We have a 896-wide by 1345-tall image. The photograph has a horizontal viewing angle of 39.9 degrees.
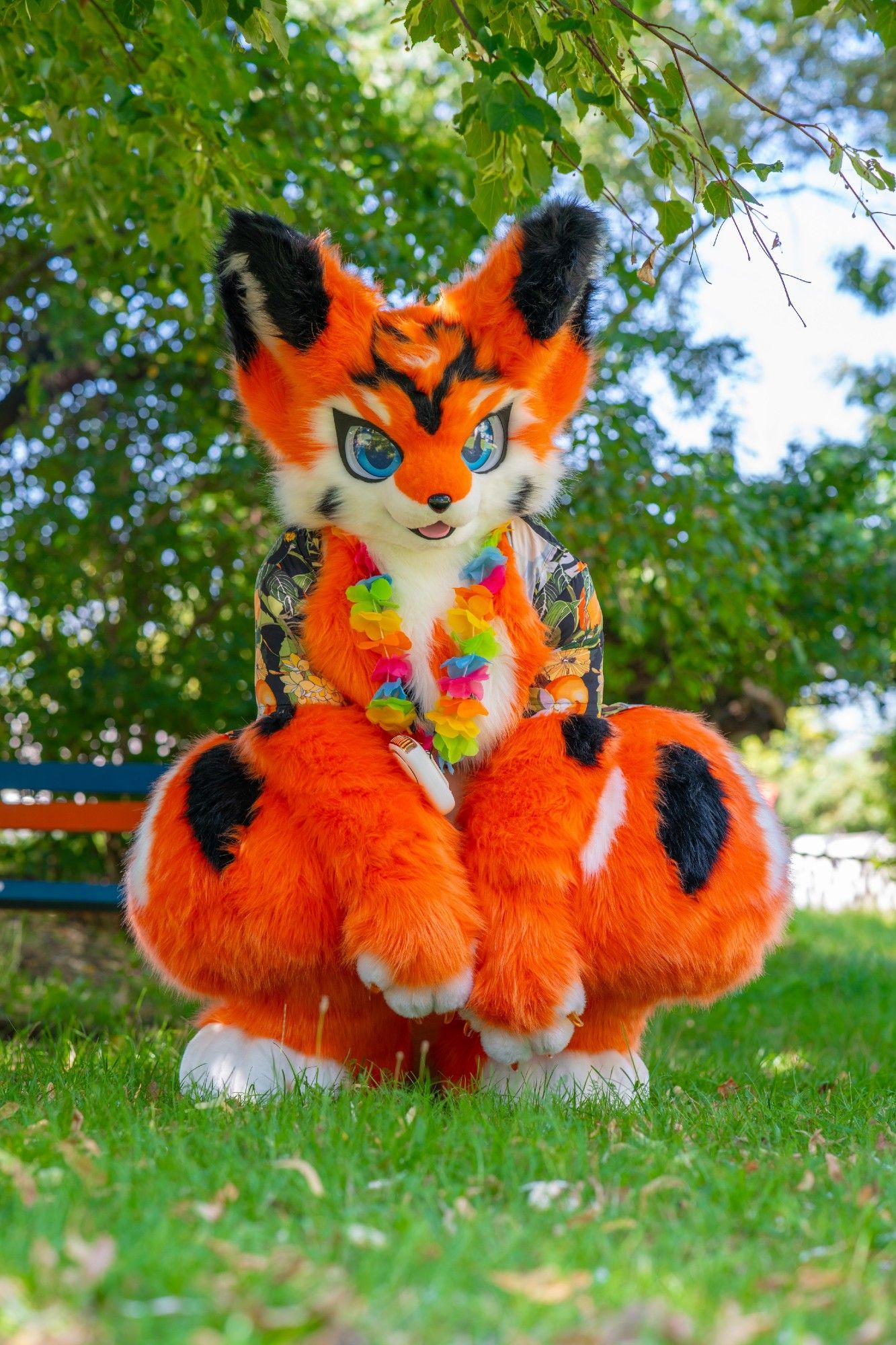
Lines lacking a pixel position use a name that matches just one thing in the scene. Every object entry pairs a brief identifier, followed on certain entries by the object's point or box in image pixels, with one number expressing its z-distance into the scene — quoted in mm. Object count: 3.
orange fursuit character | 2457
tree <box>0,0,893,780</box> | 4055
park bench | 4828
